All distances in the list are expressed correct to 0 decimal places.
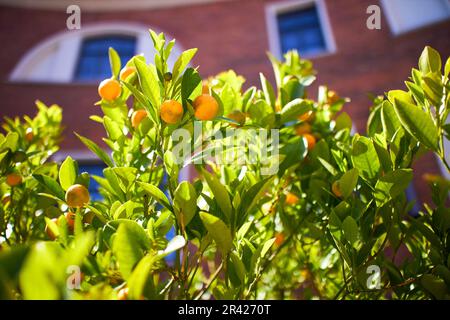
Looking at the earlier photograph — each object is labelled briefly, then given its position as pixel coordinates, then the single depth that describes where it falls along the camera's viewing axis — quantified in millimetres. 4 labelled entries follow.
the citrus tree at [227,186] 625
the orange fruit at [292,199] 1294
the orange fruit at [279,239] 1348
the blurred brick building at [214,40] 4602
